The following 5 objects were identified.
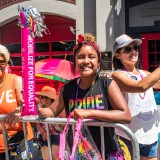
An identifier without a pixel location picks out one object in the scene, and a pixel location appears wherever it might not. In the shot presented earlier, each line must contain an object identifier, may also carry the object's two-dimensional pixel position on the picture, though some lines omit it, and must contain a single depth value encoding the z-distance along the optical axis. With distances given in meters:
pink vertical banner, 2.75
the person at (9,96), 3.29
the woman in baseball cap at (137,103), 3.05
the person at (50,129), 2.90
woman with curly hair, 2.46
